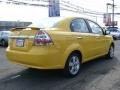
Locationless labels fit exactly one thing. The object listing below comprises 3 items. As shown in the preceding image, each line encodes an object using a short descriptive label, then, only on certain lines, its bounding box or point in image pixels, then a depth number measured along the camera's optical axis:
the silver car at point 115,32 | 15.54
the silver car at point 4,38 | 9.92
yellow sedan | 3.02
